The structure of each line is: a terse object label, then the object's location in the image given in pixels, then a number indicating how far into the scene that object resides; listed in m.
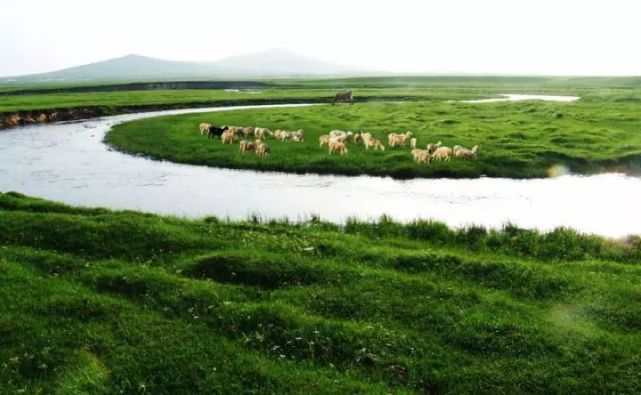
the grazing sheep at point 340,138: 43.22
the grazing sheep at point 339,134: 44.68
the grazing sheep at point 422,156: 37.97
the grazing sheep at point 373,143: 43.89
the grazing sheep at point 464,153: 39.03
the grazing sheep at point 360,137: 44.50
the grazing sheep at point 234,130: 49.36
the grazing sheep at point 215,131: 52.19
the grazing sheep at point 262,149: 42.42
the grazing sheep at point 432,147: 40.25
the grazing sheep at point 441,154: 38.41
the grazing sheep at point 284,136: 48.50
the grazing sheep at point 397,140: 44.47
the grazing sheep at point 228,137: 48.82
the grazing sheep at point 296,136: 47.92
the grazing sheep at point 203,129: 54.03
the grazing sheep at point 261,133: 49.16
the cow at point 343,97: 96.00
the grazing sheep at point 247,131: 50.41
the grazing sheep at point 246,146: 43.58
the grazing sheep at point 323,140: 44.56
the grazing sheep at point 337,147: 41.94
